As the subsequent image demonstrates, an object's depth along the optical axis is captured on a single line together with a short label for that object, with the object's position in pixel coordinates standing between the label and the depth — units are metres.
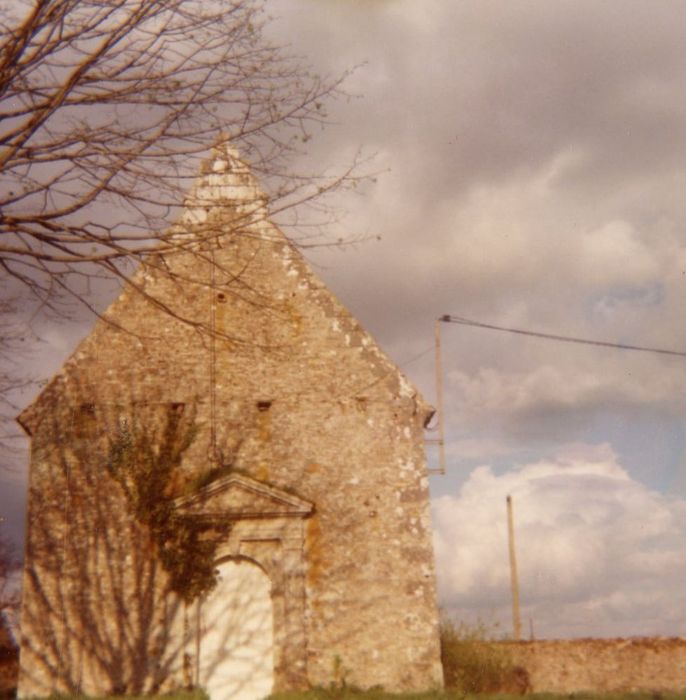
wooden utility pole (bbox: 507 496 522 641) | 27.70
